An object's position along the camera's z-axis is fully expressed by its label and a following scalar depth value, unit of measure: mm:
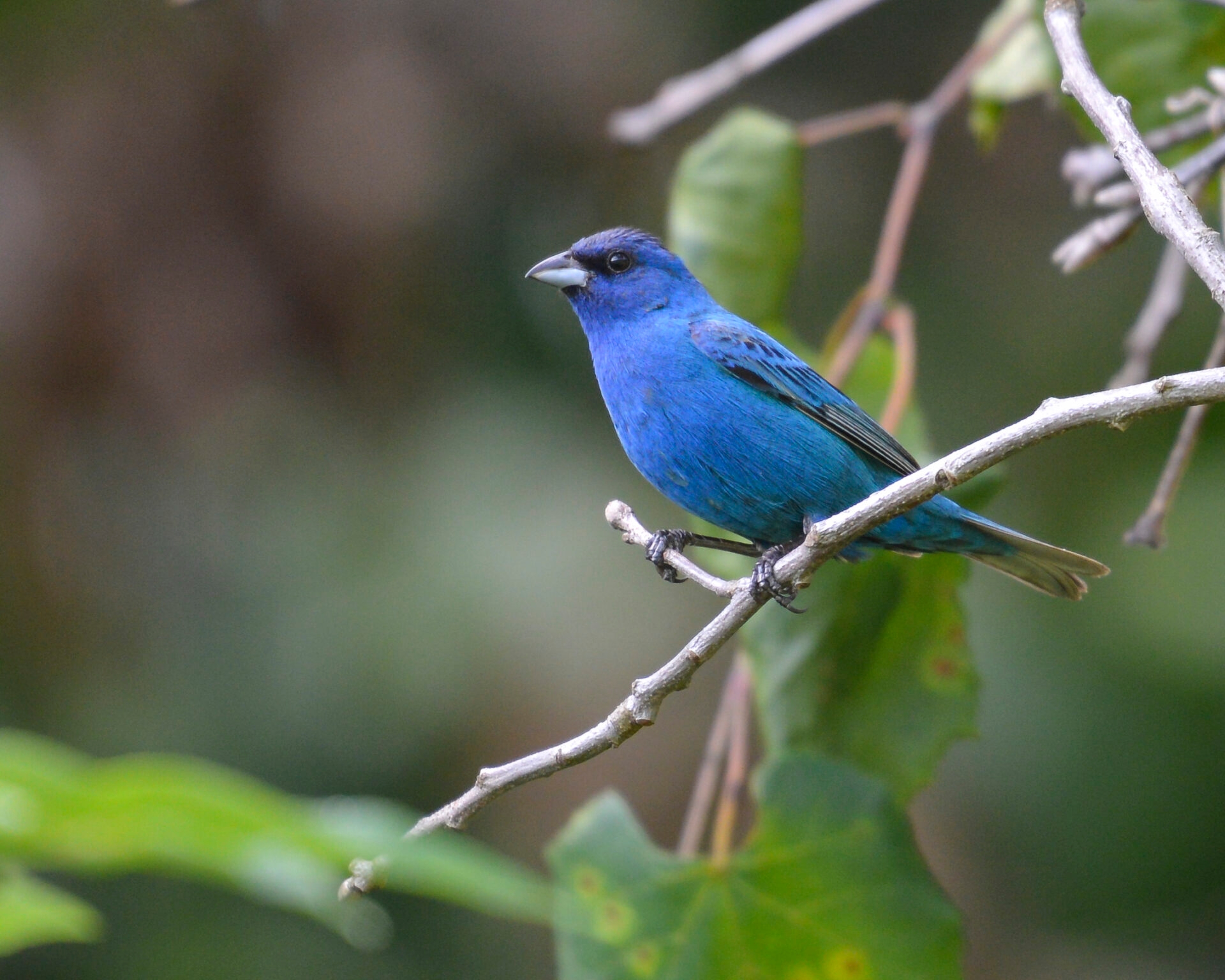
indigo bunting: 6422
